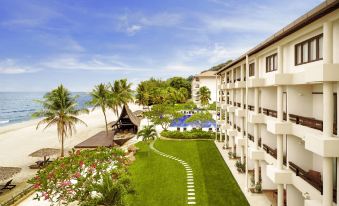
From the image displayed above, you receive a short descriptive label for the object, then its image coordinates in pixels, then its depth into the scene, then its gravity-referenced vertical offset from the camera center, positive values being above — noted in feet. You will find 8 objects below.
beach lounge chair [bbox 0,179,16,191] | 76.73 -26.42
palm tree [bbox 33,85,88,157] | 108.58 -4.67
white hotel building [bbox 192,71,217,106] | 331.98 +16.69
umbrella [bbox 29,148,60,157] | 92.36 -20.01
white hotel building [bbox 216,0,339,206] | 33.27 -2.95
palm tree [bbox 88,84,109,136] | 146.10 +0.16
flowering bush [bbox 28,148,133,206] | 45.55 -15.29
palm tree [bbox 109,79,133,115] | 187.21 +3.17
